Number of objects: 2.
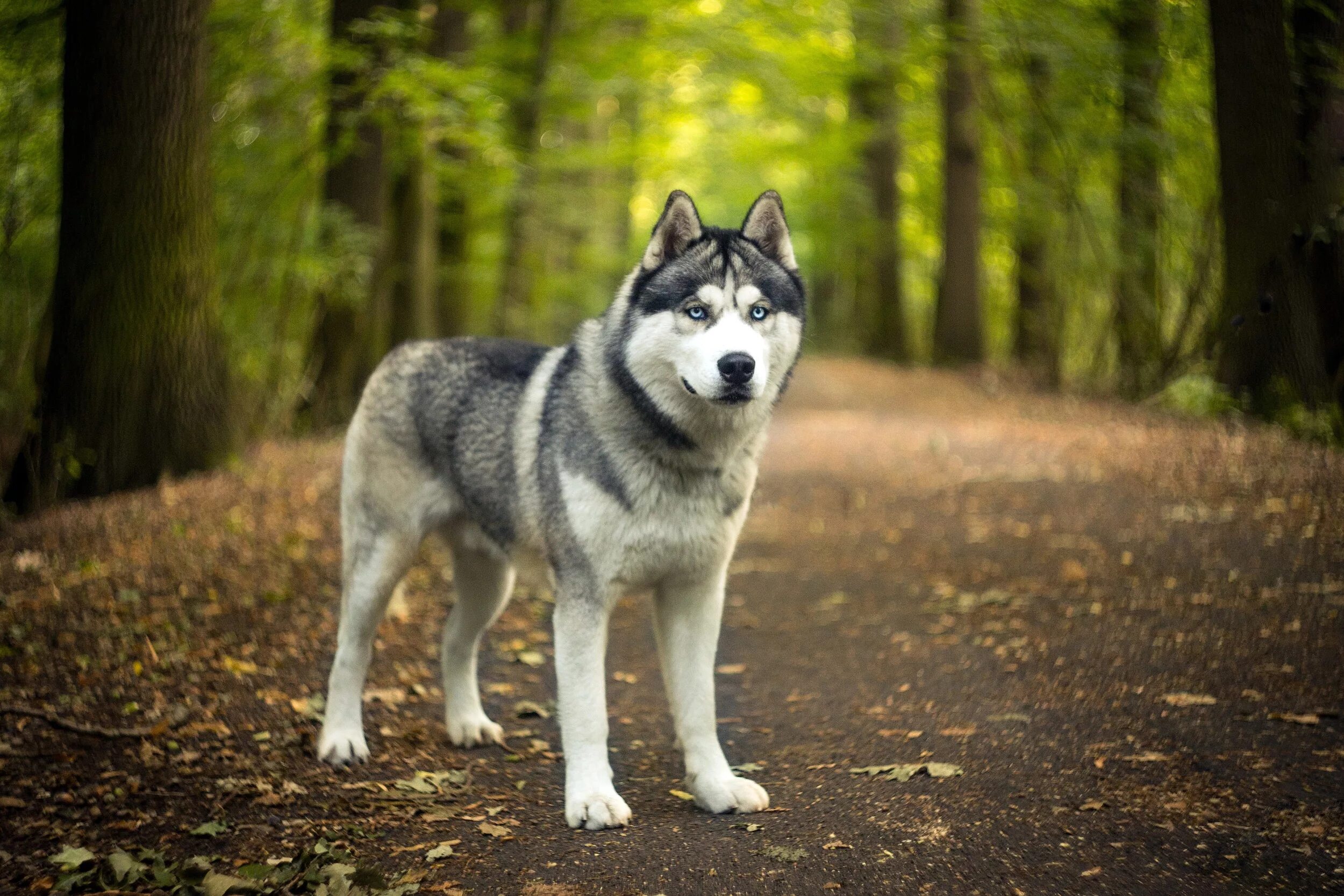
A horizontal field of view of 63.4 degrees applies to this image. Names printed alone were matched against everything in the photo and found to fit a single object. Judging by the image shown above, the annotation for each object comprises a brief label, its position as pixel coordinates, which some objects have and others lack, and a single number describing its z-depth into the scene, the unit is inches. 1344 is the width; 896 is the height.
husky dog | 147.6
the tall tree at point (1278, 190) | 323.6
